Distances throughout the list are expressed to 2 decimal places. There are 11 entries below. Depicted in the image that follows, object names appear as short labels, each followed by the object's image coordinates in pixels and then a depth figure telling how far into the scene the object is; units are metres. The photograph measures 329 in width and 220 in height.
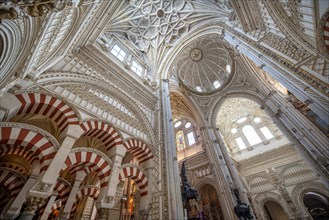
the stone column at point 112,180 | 4.24
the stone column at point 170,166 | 4.35
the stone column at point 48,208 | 4.94
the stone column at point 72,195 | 5.33
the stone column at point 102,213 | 4.03
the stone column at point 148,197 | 5.01
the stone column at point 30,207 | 3.16
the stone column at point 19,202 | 3.61
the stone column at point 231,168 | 8.65
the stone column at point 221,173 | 8.04
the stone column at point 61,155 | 3.56
